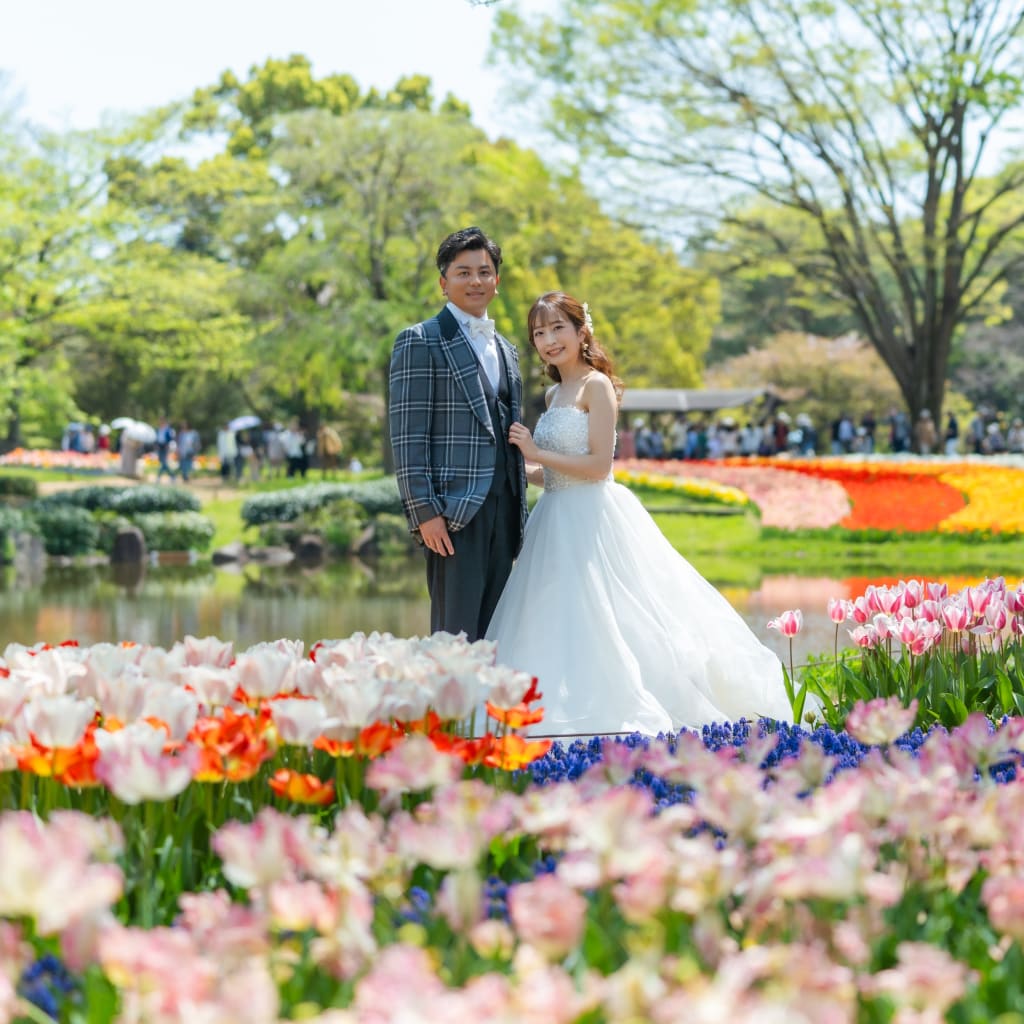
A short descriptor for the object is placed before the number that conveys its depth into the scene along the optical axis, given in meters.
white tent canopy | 42.62
